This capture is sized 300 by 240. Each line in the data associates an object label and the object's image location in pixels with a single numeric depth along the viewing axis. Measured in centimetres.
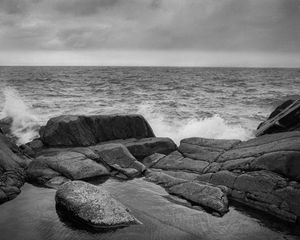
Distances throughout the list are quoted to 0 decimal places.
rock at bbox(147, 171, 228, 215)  831
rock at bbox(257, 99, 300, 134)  1222
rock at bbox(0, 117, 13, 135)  1794
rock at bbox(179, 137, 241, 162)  1146
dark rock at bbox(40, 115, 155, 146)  1347
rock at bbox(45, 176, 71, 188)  970
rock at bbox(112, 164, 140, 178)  1070
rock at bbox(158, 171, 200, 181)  1023
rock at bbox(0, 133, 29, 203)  897
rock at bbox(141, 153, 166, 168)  1202
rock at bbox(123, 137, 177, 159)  1298
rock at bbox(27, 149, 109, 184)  1013
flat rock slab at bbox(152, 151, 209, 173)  1091
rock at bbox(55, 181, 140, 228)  721
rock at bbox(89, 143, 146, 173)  1126
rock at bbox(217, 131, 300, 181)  875
